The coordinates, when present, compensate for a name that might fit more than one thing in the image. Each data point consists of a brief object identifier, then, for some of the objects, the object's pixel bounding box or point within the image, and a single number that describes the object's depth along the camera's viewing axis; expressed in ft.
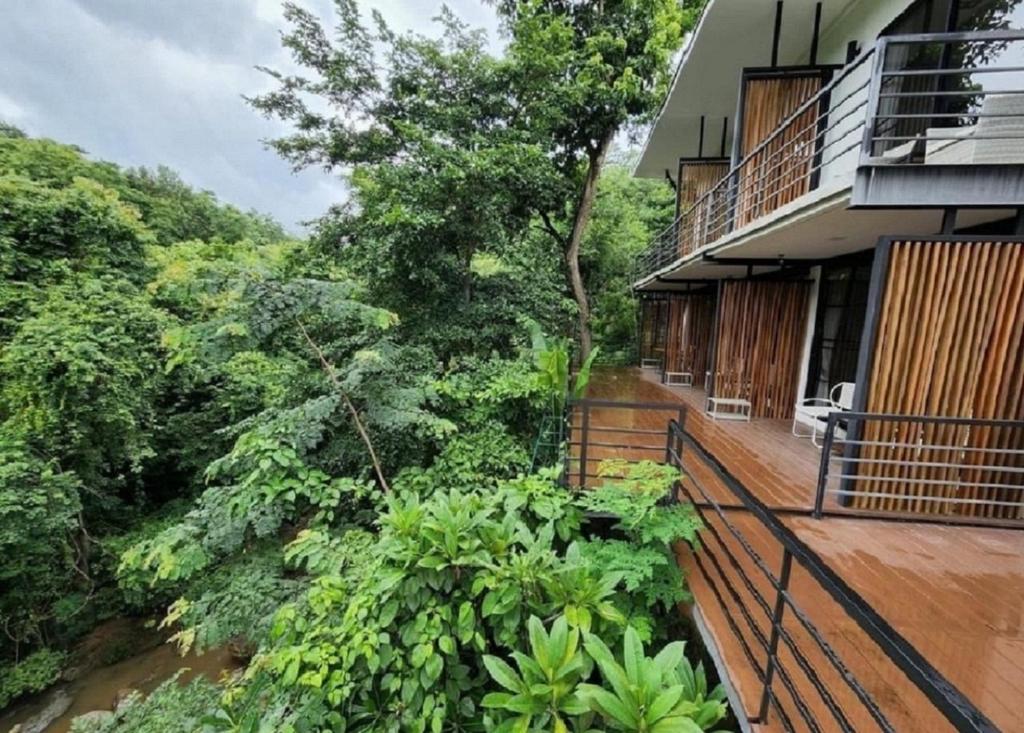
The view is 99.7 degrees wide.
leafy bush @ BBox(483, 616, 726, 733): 6.19
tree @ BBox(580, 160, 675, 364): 51.72
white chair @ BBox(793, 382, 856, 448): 18.79
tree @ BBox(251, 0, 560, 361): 23.38
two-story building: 7.32
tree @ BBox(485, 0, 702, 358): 27.29
